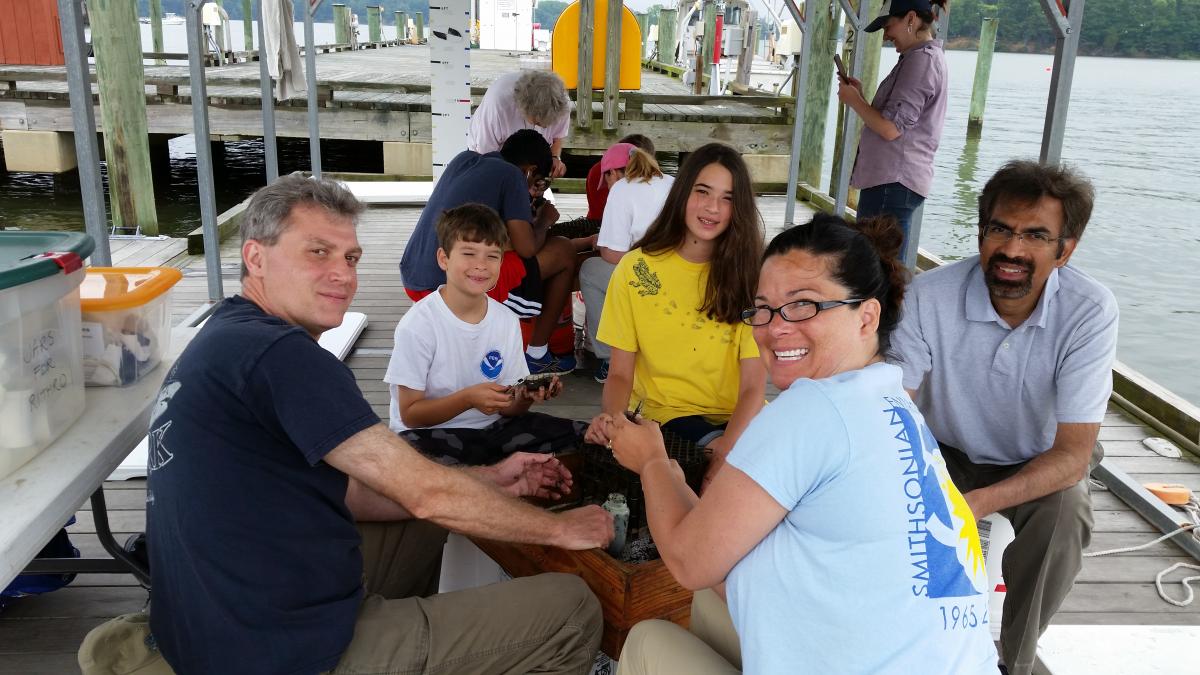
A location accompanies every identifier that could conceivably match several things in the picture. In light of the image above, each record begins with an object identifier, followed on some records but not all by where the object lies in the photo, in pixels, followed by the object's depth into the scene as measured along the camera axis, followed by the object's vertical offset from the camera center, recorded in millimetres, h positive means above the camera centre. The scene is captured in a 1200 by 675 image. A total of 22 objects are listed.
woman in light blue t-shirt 1235 -616
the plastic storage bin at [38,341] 1409 -442
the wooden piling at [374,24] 26797 +1469
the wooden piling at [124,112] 6340 -329
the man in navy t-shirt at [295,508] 1428 -695
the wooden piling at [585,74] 8477 +65
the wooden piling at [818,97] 9234 -91
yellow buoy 9969 +388
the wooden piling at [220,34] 18484 +696
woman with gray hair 4121 -134
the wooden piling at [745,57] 17647 +541
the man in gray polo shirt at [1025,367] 2201 -674
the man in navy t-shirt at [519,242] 3510 -658
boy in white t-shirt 2504 -819
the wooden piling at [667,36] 23281 +1182
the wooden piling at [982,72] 15377 +375
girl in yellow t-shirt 2553 -605
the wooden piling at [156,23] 16562 +790
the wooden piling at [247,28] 18773 +917
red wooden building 11883 +386
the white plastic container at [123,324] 1883 -530
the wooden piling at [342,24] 21953 +1172
